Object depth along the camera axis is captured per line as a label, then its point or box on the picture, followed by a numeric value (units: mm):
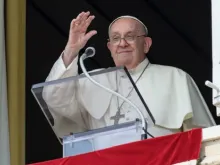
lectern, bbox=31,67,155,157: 10664
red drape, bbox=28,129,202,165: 9914
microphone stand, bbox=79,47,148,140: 10453
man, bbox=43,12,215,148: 11133
